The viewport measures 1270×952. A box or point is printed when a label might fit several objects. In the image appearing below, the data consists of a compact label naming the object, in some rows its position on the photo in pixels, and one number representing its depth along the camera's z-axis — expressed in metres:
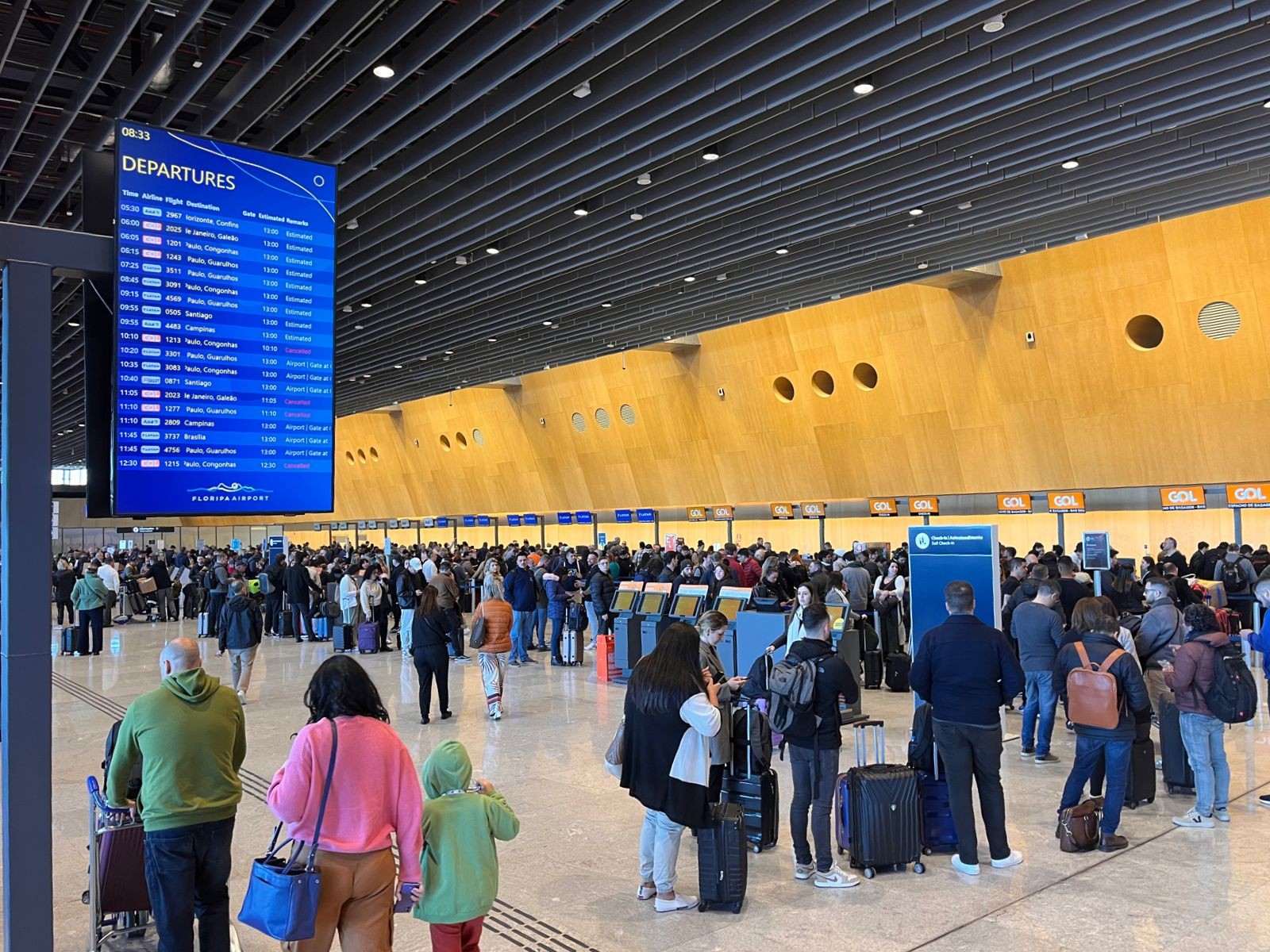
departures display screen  3.46
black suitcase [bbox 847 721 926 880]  5.22
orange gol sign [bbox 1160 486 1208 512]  17.25
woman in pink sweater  3.15
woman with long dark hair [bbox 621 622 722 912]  4.55
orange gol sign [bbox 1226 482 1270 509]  16.33
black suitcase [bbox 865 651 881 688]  11.41
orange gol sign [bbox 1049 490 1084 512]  19.14
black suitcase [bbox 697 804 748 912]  4.73
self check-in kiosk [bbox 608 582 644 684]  12.14
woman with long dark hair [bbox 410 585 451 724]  9.36
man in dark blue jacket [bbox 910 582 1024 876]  5.08
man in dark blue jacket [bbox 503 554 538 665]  13.66
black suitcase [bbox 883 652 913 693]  11.13
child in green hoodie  3.43
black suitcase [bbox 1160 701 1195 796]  6.68
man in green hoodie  3.64
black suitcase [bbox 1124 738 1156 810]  6.36
